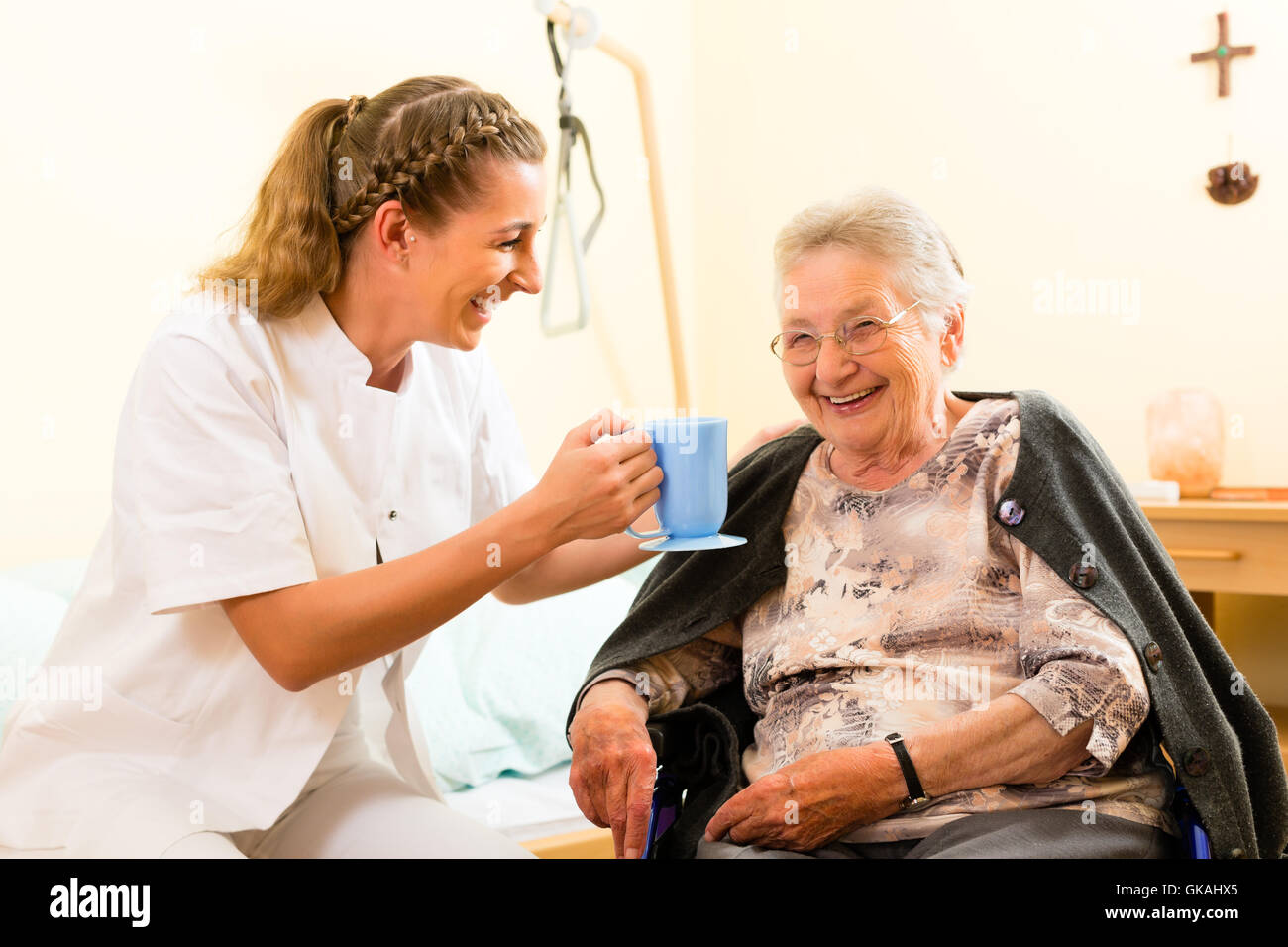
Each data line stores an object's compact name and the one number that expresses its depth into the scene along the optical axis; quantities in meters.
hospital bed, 1.62
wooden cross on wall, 2.32
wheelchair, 1.19
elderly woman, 1.07
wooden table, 2.06
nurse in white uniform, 1.05
